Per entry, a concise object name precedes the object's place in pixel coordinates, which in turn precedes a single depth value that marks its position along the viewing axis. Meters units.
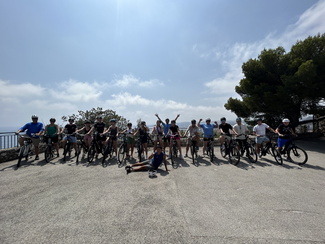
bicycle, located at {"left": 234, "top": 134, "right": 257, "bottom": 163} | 7.27
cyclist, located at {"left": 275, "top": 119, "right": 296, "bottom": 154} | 7.16
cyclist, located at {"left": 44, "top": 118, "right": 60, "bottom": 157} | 7.92
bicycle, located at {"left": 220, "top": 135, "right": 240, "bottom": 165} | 6.94
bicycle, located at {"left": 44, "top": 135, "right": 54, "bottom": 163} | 7.60
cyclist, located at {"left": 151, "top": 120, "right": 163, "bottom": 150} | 7.97
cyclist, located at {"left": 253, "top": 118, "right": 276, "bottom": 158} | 7.58
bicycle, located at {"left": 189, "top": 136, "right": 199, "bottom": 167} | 7.52
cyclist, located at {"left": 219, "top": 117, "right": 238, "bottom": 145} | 7.79
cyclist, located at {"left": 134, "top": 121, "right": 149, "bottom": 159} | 7.64
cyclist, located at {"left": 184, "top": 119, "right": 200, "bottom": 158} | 8.14
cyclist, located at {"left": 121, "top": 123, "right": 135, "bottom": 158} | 7.74
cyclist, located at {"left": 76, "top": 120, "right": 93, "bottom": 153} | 8.12
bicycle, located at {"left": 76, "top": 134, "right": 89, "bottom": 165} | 8.14
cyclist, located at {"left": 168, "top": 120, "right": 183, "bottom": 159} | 7.69
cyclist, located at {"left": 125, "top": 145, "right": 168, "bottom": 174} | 5.98
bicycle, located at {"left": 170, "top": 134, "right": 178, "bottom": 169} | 7.77
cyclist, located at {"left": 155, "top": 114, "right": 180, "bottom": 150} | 8.39
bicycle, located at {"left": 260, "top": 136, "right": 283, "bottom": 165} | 6.96
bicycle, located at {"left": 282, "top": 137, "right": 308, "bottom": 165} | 6.81
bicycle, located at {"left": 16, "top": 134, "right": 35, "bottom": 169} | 7.00
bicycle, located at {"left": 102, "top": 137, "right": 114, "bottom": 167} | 7.15
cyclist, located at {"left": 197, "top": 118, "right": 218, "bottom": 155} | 7.97
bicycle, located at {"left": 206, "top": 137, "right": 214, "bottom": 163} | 7.46
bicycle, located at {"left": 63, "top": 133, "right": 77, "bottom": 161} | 7.92
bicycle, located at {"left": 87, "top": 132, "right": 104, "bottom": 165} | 7.35
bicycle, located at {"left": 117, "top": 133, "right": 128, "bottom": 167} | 7.74
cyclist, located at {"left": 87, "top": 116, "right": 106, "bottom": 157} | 7.79
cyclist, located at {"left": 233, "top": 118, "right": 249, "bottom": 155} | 7.59
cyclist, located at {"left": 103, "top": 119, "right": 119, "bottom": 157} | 7.71
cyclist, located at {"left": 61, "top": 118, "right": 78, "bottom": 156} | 8.09
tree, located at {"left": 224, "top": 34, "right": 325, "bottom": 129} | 11.52
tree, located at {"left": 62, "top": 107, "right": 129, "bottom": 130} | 14.33
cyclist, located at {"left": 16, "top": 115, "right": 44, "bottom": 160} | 7.54
